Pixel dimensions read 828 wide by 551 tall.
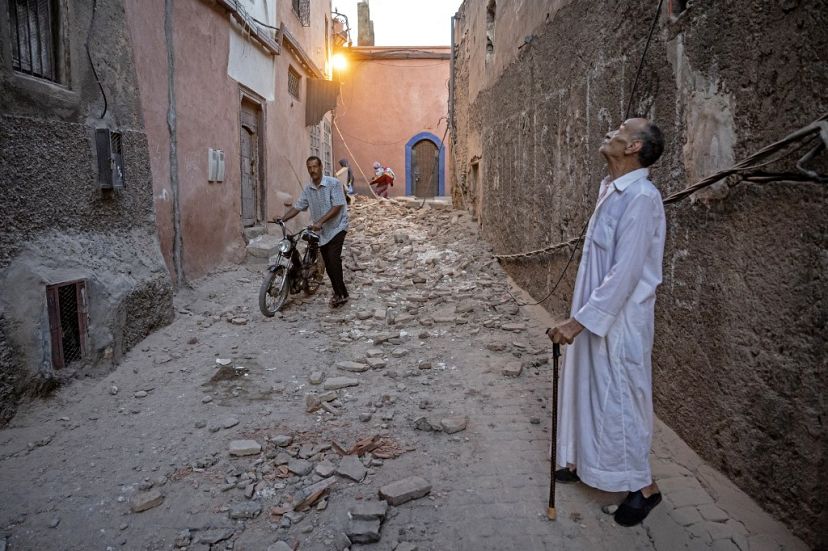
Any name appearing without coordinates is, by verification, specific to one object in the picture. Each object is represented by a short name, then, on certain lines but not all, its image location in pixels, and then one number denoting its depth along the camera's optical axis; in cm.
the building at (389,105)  1997
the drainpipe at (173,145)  634
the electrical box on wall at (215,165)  742
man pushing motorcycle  629
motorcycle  595
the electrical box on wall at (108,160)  439
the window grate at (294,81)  1214
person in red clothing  1800
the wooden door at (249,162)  928
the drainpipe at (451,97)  1284
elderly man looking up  238
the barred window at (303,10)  1229
